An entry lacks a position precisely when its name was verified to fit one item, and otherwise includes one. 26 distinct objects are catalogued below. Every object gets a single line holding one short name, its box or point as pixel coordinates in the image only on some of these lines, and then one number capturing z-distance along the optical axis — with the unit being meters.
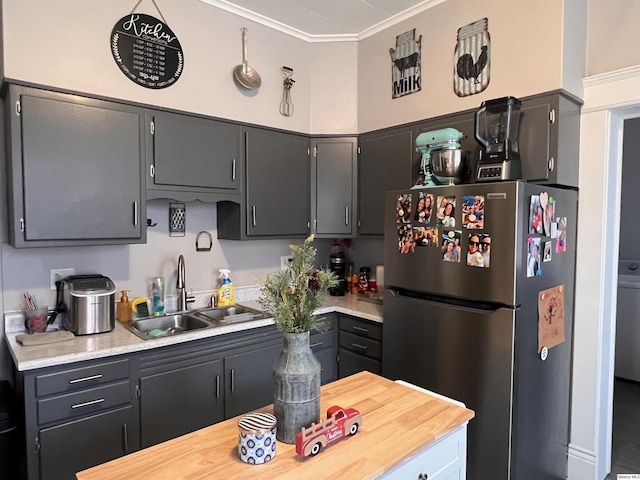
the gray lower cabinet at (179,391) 2.07
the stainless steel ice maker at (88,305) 2.12
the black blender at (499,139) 2.10
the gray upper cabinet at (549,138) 2.12
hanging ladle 2.69
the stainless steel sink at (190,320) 2.45
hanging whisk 2.96
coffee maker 3.47
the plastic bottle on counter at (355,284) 3.40
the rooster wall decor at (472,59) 2.40
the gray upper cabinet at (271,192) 2.77
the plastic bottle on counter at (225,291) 2.90
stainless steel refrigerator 1.90
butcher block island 0.99
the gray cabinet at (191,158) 2.35
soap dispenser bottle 2.48
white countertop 1.79
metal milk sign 2.76
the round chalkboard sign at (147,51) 2.24
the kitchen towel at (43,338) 1.98
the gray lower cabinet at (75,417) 1.77
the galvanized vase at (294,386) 1.10
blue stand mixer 2.31
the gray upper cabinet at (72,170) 1.96
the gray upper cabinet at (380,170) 2.78
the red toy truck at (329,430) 1.04
